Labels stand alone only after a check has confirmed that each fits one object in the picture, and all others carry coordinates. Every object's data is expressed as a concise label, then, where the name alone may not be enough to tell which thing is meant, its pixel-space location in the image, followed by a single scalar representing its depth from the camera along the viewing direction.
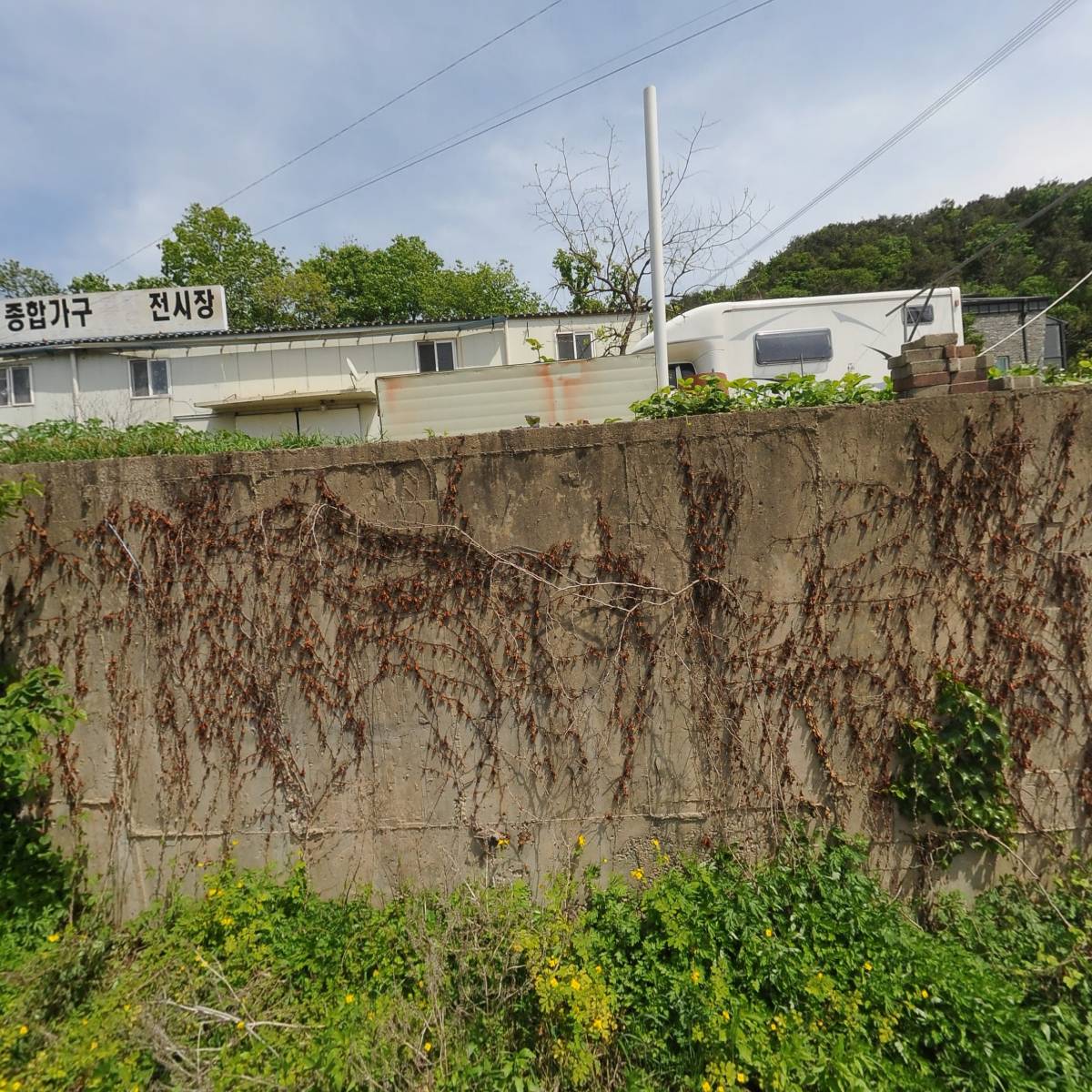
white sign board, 10.90
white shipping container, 6.05
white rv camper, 9.29
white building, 13.04
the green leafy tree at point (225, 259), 27.67
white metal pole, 5.74
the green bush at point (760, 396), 3.39
